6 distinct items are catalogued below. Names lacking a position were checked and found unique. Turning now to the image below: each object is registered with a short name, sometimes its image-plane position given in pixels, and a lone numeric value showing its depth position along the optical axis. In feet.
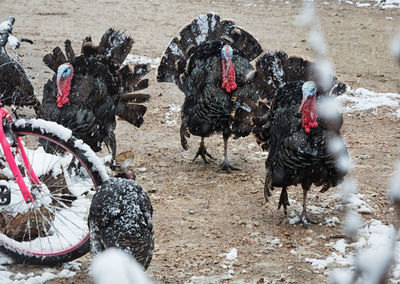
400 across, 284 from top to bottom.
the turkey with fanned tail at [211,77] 36.55
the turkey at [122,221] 20.61
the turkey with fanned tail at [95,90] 31.01
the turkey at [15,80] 35.07
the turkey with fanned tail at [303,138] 27.73
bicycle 22.74
